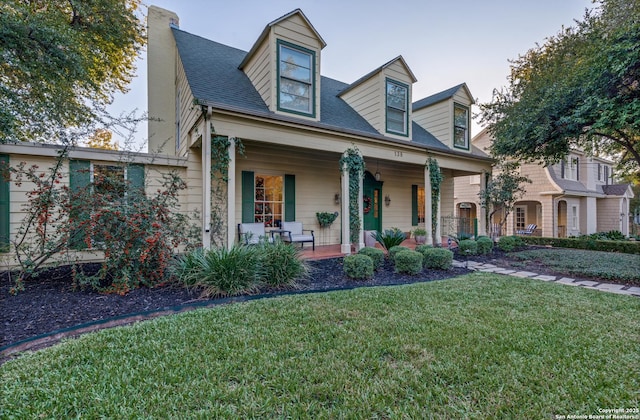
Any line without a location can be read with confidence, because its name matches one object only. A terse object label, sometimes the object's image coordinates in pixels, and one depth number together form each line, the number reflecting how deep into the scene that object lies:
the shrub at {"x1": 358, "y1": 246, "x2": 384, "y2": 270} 5.41
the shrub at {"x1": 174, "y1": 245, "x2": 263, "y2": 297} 3.84
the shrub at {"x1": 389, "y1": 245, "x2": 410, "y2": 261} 5.78
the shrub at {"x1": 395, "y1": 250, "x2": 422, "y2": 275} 5.22
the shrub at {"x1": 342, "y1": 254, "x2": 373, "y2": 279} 4.78
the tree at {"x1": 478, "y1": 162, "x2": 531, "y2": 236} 9.57
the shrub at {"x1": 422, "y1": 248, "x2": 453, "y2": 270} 5.68
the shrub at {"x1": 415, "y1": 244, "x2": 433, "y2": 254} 6.15
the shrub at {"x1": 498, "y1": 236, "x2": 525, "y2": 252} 8.61
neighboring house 14.02
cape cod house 5.64
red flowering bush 3.87
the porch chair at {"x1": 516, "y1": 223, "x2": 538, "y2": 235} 15.50
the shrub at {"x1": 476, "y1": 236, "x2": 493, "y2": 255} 7.89
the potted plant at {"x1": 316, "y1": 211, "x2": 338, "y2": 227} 8.35
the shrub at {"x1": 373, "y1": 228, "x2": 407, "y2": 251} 6.55
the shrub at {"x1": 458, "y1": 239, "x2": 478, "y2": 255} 7.41
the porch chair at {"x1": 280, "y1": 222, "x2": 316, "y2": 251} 7.10
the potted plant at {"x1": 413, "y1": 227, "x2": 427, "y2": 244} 8.80
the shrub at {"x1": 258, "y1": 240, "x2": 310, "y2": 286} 4.25
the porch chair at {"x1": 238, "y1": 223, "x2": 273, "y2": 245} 6.66
